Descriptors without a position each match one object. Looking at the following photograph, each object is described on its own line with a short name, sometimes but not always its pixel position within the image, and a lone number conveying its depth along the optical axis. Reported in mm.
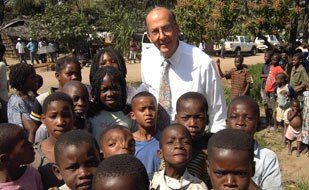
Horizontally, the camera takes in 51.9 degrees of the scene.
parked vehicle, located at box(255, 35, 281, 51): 26314
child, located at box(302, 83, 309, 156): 5562
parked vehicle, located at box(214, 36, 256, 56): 23153
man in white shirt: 2824
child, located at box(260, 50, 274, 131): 7391
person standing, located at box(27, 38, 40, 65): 18906
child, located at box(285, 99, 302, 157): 5773
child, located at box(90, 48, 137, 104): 3352
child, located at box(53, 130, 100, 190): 1931
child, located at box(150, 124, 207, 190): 2148
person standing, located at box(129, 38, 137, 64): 19266
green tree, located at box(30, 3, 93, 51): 16656
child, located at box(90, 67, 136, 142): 2781
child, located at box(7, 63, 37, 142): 3194
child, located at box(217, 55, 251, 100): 7199
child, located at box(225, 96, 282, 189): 2242
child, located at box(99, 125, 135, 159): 2299
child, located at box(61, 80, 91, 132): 2717
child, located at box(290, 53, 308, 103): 6648
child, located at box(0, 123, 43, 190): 2027
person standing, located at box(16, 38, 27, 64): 18741
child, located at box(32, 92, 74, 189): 2320
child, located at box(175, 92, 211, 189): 2416
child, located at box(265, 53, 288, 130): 7062
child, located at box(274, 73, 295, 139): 6316
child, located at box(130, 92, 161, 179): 2514
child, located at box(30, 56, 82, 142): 2832
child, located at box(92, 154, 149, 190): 1529
